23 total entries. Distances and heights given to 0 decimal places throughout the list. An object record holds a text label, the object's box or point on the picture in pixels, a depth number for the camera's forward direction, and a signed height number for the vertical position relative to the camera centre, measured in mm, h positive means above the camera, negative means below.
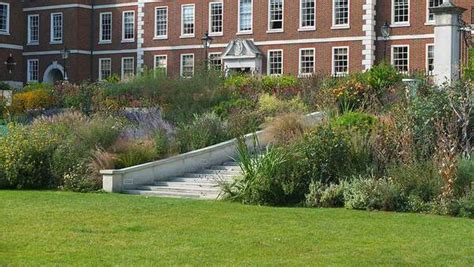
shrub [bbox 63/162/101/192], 19281 -1002
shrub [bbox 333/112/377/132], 18405 +341
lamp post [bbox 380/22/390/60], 43031 +5049
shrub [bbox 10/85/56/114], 33812 +1222
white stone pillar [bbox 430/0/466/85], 22094 +2348
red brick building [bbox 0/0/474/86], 44312 +5560
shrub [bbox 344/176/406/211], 15523 -1039
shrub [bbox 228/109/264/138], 22922 +359
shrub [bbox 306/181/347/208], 16094 -1067
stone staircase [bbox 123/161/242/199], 18453 -1073
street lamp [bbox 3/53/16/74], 56300 +4403
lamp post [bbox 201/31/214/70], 43000 +4615
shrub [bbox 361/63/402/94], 26438 +1788
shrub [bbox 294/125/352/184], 16812 -416
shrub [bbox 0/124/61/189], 19750 -557
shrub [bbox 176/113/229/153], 22062 +53
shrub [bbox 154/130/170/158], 21156 -242
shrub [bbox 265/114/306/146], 18727 +187
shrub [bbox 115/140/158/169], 20281 -449
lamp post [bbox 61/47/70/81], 50128 +4455
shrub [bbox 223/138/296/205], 16656 -889
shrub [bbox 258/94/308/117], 24244 +851
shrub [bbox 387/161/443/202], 15461 -724
